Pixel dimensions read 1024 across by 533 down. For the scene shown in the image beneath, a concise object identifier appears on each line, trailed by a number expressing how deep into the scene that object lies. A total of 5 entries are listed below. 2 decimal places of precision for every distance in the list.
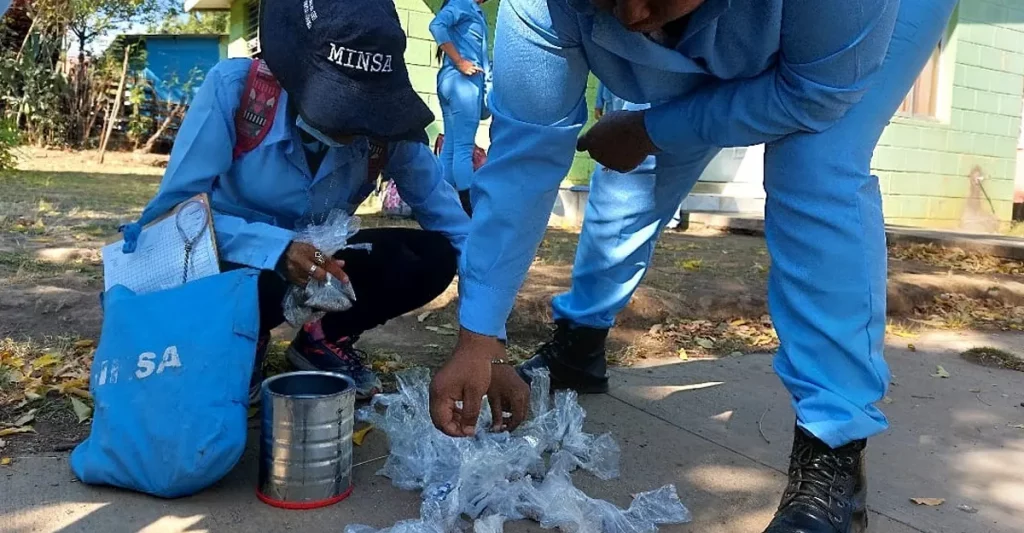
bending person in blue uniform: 1.53
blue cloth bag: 1.70
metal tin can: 1.74
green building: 8.45
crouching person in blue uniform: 2.01
